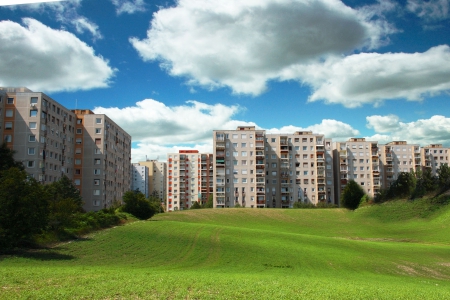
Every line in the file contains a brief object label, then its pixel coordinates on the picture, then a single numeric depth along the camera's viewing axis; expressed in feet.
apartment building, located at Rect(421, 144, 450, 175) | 458.91
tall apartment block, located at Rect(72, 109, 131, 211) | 286.87
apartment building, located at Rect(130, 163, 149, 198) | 614.75
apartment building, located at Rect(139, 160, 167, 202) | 646.53
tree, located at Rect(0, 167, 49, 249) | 73.87
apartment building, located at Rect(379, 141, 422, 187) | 424.05
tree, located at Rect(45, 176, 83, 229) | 97.04
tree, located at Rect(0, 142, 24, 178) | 161.30
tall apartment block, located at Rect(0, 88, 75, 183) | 232.32
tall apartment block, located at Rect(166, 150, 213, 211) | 486.38
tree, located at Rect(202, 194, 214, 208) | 343.73
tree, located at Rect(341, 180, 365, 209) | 248.73
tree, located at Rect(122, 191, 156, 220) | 179.22
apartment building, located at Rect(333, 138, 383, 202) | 393.70
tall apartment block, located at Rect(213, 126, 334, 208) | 337.52
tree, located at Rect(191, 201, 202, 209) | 352.69
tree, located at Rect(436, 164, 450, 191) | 217.97
